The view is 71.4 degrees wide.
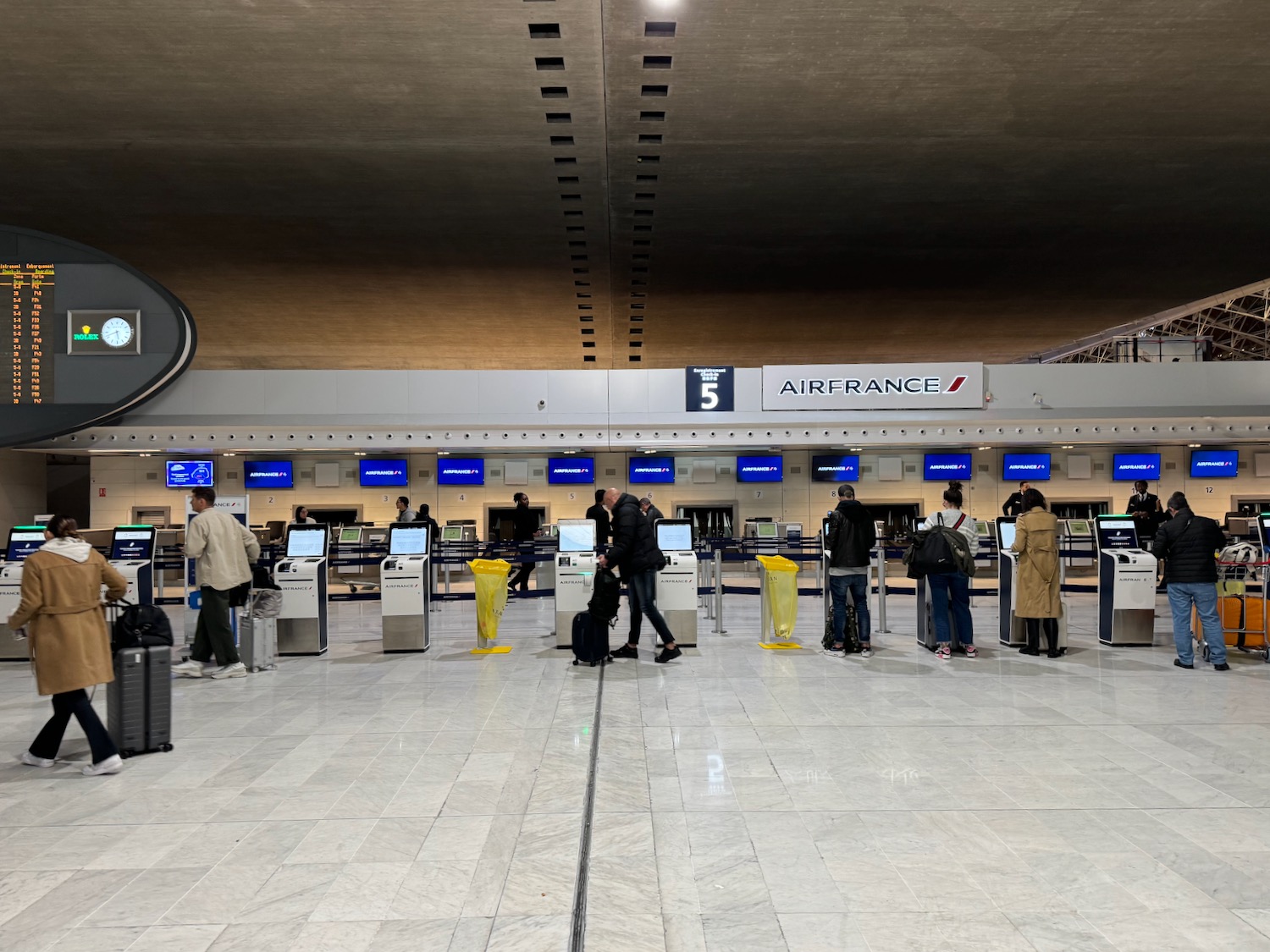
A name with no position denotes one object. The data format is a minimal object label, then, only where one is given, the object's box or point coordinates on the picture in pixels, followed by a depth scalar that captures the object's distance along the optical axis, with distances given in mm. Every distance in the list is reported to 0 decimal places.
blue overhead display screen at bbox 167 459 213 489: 16281
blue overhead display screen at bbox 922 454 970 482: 16719
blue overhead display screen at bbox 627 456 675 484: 16938
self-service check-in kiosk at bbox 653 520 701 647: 9180
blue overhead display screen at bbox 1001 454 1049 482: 16828
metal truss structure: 31453
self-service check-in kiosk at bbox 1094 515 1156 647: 9023
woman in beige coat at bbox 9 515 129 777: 4883
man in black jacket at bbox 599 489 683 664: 8297
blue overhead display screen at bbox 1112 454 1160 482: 16641
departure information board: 10992
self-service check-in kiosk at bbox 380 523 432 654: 9133
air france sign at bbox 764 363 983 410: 13625
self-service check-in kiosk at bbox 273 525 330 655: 9086
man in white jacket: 7828
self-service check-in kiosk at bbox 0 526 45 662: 9219
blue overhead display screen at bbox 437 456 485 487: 16781
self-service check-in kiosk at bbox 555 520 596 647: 9242
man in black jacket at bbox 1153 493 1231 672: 7602
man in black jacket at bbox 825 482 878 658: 8539
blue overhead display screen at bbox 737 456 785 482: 16891
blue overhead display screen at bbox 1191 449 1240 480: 16484
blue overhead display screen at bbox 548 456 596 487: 16828
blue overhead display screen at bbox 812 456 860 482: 16859
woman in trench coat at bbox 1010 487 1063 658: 8383
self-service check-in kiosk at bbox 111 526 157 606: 9477
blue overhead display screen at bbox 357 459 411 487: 16641
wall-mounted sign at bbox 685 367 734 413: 13969
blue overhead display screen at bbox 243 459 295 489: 16531
